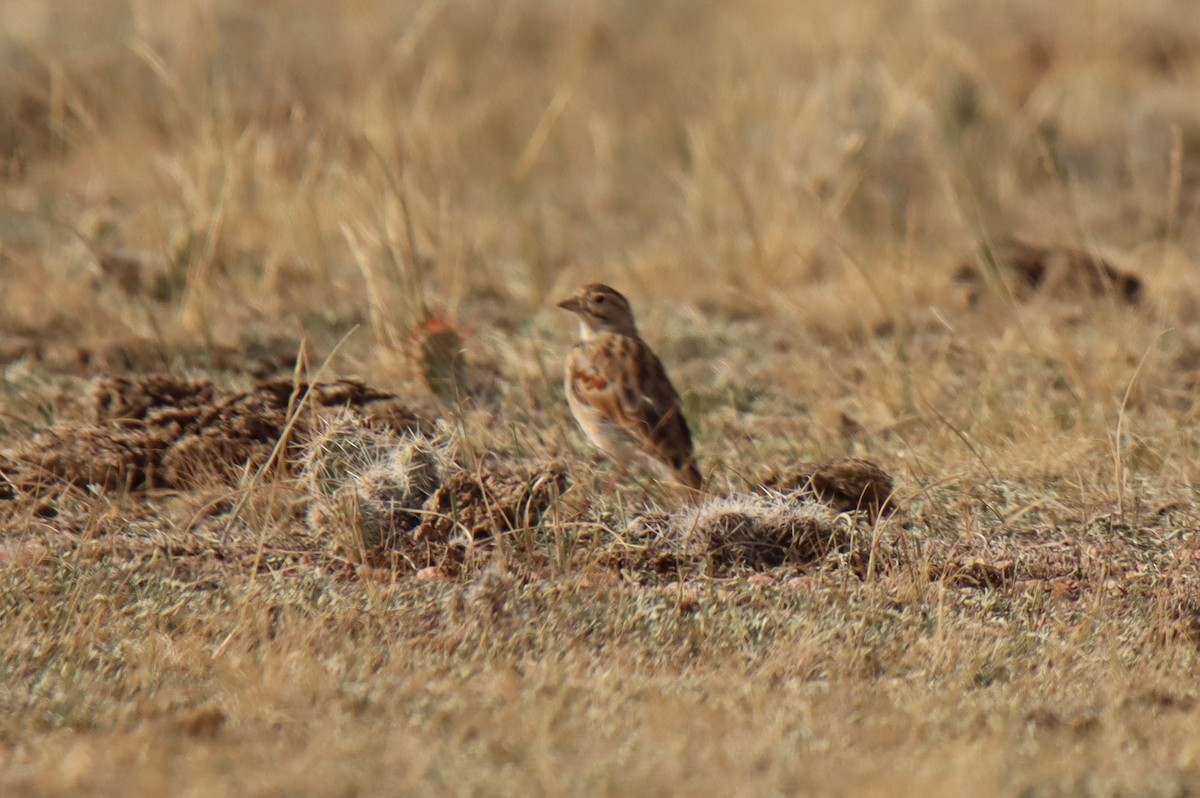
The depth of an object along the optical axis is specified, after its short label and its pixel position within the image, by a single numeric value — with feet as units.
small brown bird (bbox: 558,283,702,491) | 36.52
